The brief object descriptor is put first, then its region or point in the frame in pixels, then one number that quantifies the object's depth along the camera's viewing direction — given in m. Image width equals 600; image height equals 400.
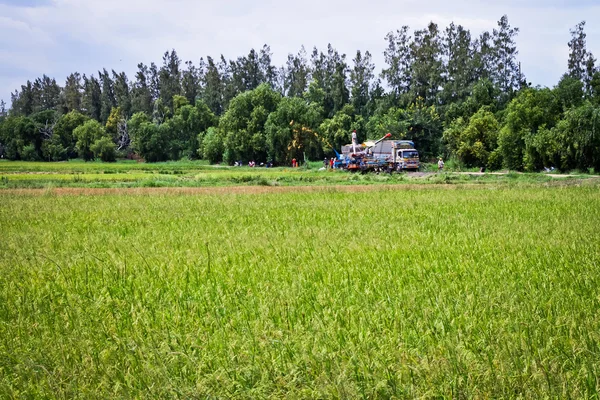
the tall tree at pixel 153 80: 140.62
